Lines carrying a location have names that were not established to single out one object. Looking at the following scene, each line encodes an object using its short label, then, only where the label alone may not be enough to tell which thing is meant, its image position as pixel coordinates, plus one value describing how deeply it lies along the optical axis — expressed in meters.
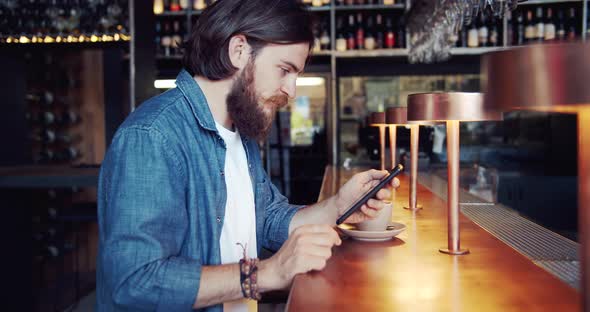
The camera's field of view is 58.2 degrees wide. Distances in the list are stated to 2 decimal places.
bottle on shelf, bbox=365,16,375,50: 4.55
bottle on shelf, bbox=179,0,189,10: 4.70
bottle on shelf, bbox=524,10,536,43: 4.39
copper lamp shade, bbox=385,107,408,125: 1.84
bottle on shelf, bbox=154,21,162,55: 4.92
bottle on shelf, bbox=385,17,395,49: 4.54
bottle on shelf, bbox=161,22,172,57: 4.80
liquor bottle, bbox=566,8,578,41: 4.38
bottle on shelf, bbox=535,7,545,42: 4.39
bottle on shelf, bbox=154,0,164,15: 4.72
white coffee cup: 1.28
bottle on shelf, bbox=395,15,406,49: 4.61
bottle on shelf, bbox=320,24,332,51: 4.62
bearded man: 0.98
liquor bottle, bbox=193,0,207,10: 4.67
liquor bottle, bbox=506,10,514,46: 4.41
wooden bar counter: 0.83
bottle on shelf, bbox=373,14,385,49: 4.65
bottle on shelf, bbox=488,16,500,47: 4.47
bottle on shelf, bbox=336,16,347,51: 4.57
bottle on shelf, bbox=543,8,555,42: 4.33
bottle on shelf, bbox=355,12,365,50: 4.60
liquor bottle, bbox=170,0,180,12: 4.74
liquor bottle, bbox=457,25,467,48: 4.52
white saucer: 1.26
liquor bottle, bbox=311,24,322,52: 4.43
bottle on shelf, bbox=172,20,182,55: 4.87
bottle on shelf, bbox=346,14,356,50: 4.67
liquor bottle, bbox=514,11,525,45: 4.47
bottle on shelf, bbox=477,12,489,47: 4.45
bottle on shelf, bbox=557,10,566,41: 4.43
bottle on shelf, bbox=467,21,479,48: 4.40
